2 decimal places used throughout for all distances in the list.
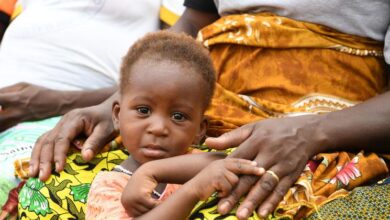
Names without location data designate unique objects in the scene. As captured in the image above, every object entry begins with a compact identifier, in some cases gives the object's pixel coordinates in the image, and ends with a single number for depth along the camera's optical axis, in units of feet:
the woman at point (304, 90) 4.59
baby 4.56
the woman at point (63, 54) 5.98
